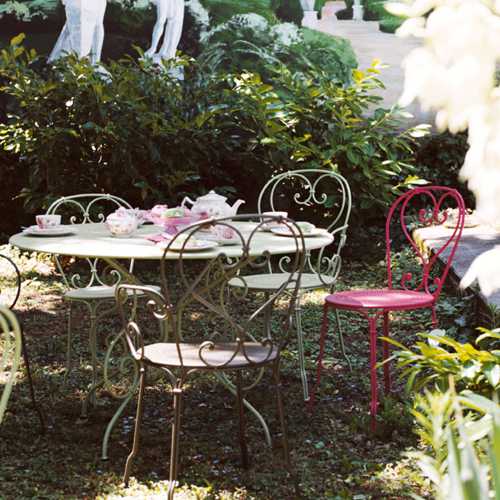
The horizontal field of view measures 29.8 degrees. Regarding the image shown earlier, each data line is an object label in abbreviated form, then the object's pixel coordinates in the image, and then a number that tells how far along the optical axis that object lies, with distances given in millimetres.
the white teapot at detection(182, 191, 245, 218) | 3906
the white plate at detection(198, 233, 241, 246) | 3771
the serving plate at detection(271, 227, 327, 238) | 4098
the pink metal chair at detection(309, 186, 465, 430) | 3939
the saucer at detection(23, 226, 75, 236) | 4059
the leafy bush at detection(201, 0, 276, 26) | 9180
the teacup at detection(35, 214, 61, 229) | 4090
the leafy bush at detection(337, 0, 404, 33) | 9414
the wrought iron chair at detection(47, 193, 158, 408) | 4301
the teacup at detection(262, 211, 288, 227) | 4357
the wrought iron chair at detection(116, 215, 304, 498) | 3125
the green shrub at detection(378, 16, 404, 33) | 9375
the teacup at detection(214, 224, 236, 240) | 3807
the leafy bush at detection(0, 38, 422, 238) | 7352
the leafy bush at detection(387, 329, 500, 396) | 2621
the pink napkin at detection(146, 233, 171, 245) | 3817
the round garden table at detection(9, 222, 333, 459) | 3504
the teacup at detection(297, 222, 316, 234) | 4254
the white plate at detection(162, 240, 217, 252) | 3484
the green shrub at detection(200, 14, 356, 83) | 9109
